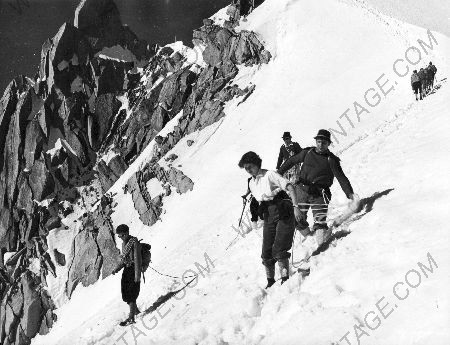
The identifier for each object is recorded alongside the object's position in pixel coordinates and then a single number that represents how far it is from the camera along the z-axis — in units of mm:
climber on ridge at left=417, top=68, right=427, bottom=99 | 26422
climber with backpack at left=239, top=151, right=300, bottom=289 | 6820
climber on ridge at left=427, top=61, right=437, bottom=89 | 27031
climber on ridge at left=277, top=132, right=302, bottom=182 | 13180
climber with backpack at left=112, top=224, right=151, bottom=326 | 9149
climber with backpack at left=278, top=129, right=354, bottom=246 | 7688
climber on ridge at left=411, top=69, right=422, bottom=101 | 26672
